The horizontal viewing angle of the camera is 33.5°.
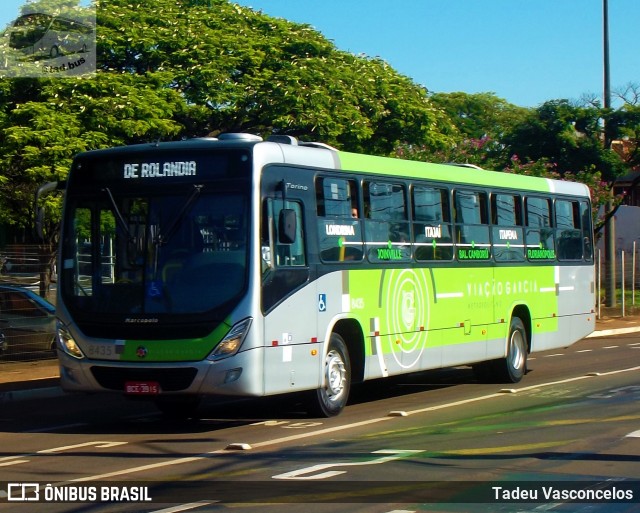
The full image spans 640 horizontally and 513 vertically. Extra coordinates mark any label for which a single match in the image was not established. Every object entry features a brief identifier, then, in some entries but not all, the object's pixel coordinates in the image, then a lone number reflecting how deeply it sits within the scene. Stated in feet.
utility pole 108.27
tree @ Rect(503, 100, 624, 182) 115.75
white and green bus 37.76
